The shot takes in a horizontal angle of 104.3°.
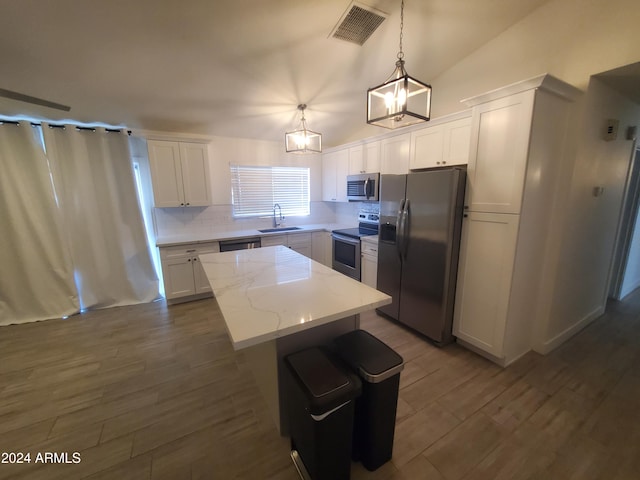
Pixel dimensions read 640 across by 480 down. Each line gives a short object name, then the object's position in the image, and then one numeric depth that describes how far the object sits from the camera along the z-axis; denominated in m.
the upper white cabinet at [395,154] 3.20
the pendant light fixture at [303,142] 2.71
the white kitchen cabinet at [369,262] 3.29
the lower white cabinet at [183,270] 3.33
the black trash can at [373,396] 1.25
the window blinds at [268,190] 4.21
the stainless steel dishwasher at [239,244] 3.62
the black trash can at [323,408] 1.08
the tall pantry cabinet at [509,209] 1.94
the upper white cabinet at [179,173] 3.35
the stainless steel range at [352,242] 3.64
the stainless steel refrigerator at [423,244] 2.30
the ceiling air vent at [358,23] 1.92
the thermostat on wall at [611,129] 2.26
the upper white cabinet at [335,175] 4.27
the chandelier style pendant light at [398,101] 1.42
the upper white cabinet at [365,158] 3.64
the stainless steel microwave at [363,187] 3.56
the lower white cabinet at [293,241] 3.94
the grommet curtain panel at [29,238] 2.83
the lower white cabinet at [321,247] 4.35
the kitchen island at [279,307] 1.19
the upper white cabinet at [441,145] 2.58
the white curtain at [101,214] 3.04
